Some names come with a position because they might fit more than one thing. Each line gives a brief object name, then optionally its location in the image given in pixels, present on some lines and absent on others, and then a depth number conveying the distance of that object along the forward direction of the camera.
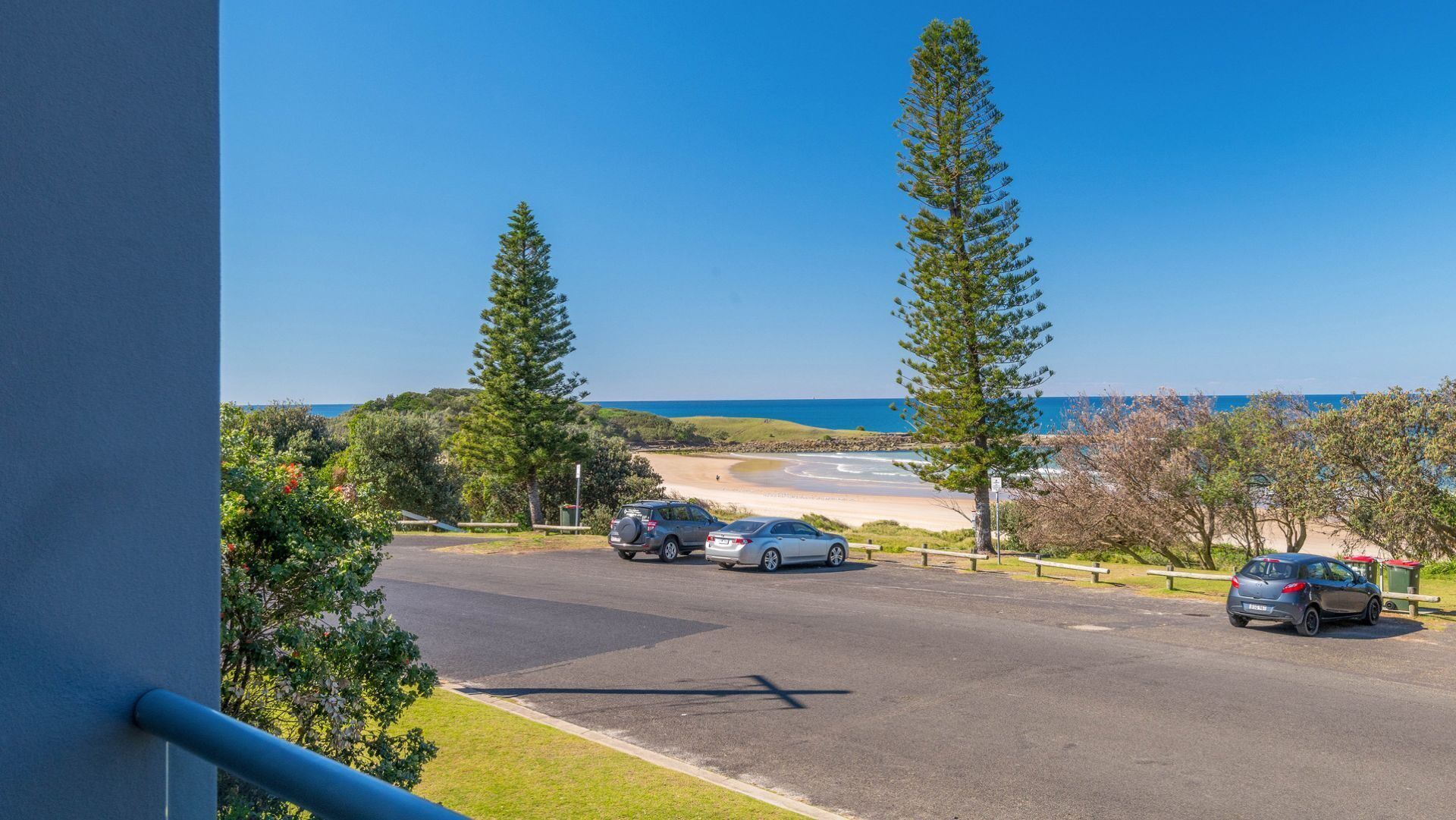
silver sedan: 22.41
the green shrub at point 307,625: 5.53
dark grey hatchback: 14.91
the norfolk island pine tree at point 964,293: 29.00
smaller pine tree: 37.22
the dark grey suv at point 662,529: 24.14
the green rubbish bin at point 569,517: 34.09
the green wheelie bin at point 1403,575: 17.14
